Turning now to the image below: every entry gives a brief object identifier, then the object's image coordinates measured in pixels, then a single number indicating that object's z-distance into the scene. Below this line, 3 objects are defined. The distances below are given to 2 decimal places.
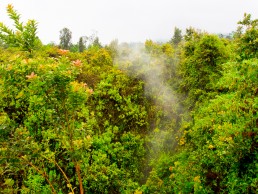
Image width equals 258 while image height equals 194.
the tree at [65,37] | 48.69
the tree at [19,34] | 3.71
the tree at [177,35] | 40.82
